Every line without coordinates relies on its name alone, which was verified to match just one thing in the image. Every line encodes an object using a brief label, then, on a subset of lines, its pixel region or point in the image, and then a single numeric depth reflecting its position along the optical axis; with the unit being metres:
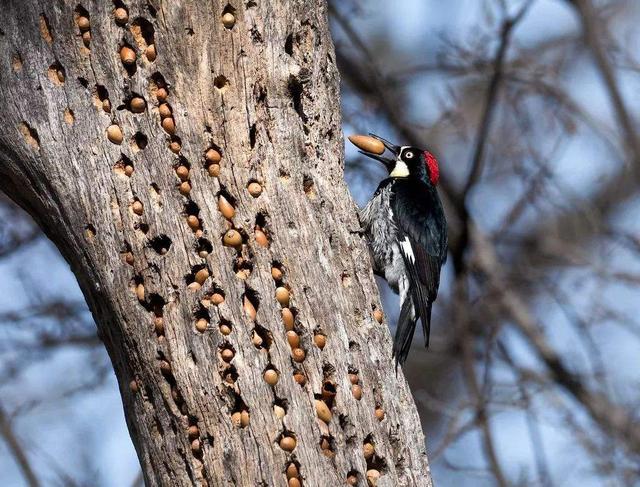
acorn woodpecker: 8.71
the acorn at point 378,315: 6.15
